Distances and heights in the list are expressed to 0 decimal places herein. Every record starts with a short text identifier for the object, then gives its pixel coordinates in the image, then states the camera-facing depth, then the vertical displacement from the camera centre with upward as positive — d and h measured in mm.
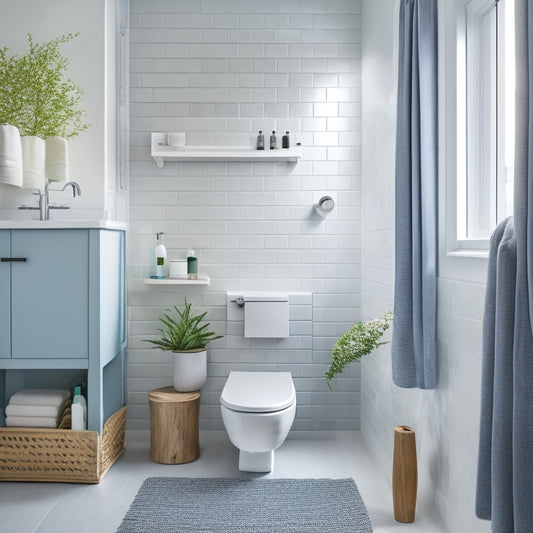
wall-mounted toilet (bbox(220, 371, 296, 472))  2805 -764
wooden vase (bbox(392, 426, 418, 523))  2439 -904
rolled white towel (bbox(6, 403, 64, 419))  3027 -778
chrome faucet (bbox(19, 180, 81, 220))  3146 +372
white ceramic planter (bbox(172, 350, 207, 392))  3441 -637
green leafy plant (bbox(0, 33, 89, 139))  3158 +990
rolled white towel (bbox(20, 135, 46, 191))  3012 +569
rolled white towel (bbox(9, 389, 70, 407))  3049 -719
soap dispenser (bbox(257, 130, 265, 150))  3645 +812
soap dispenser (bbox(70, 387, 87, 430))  2977 -778
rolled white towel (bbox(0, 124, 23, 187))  2857 +572
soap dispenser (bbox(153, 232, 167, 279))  3627 +43
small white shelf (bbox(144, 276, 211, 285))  3572 -92
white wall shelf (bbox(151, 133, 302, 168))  3580 +731
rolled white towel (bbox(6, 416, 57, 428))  3020 -839
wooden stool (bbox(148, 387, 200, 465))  3240 -950
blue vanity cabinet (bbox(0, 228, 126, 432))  2934 -193
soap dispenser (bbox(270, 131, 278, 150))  3641 +813
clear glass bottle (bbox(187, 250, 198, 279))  3623 -2
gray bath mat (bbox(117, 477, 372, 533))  2488 -1143
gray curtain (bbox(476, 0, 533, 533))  1342 -207
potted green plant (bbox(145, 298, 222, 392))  3445 -514
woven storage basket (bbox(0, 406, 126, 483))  2938 -992
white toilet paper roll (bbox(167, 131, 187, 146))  3600 +820
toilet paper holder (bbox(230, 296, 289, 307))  3611 -205
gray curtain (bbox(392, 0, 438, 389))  2277 +260
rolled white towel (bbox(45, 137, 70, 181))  3119 +601
